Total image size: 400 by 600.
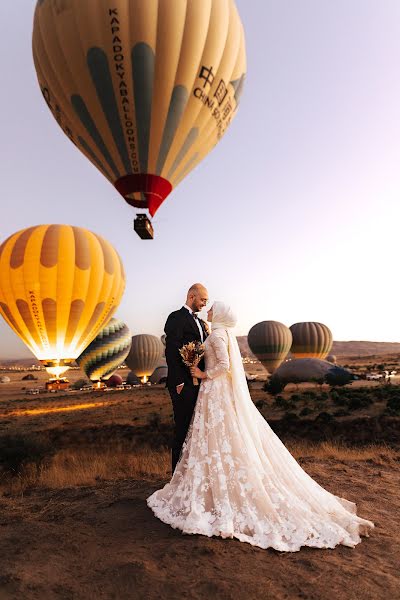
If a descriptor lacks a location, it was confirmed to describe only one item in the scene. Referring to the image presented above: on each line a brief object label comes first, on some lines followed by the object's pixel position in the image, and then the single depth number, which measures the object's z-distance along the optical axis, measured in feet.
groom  17.37
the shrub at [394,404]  71.85
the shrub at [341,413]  70.38
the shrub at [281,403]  84.37
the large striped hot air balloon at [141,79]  49.47
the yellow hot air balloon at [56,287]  95.20
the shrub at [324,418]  65.95
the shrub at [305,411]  72.29
